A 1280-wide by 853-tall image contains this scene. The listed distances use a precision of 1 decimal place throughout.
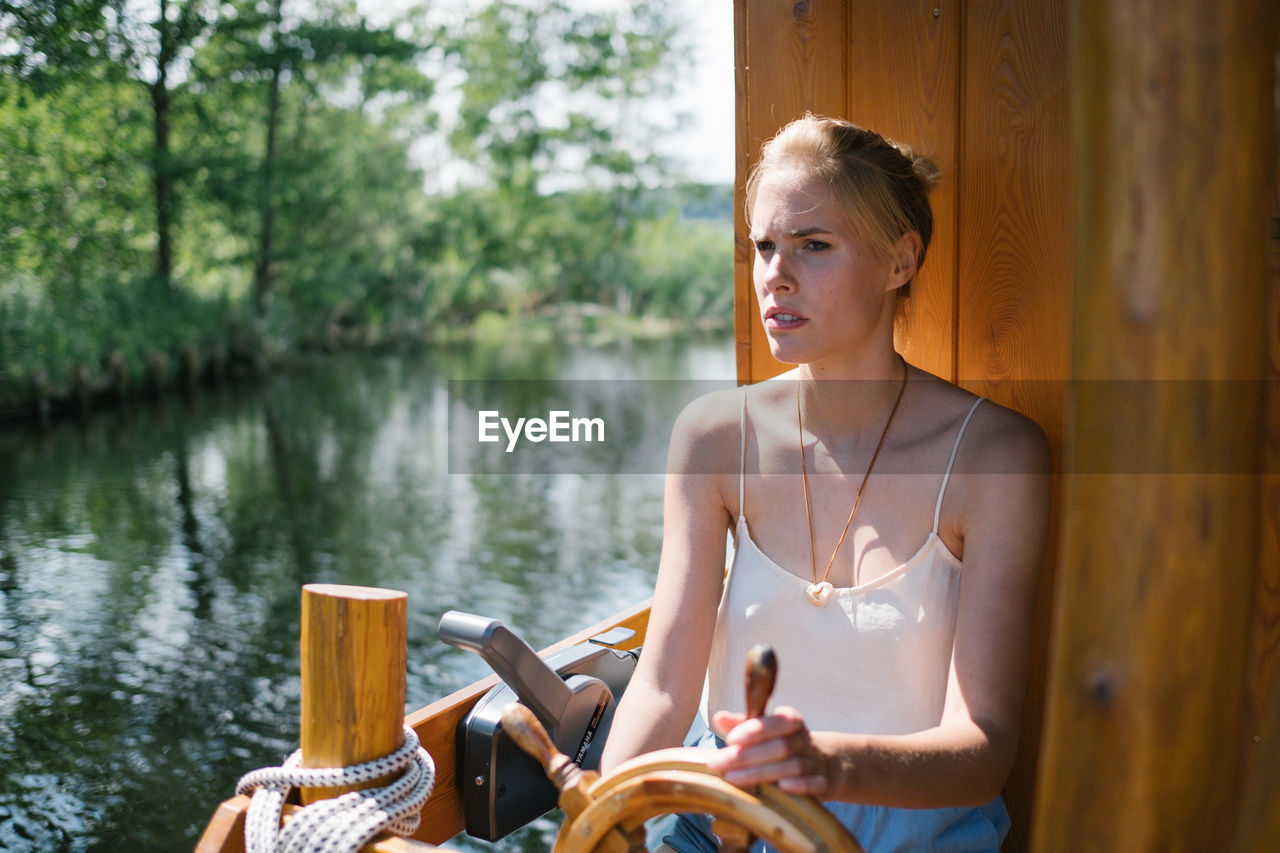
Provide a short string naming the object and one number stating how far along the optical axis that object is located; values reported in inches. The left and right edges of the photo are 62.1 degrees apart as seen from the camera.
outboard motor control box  62.3
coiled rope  41.1
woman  51.3
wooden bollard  41.8
